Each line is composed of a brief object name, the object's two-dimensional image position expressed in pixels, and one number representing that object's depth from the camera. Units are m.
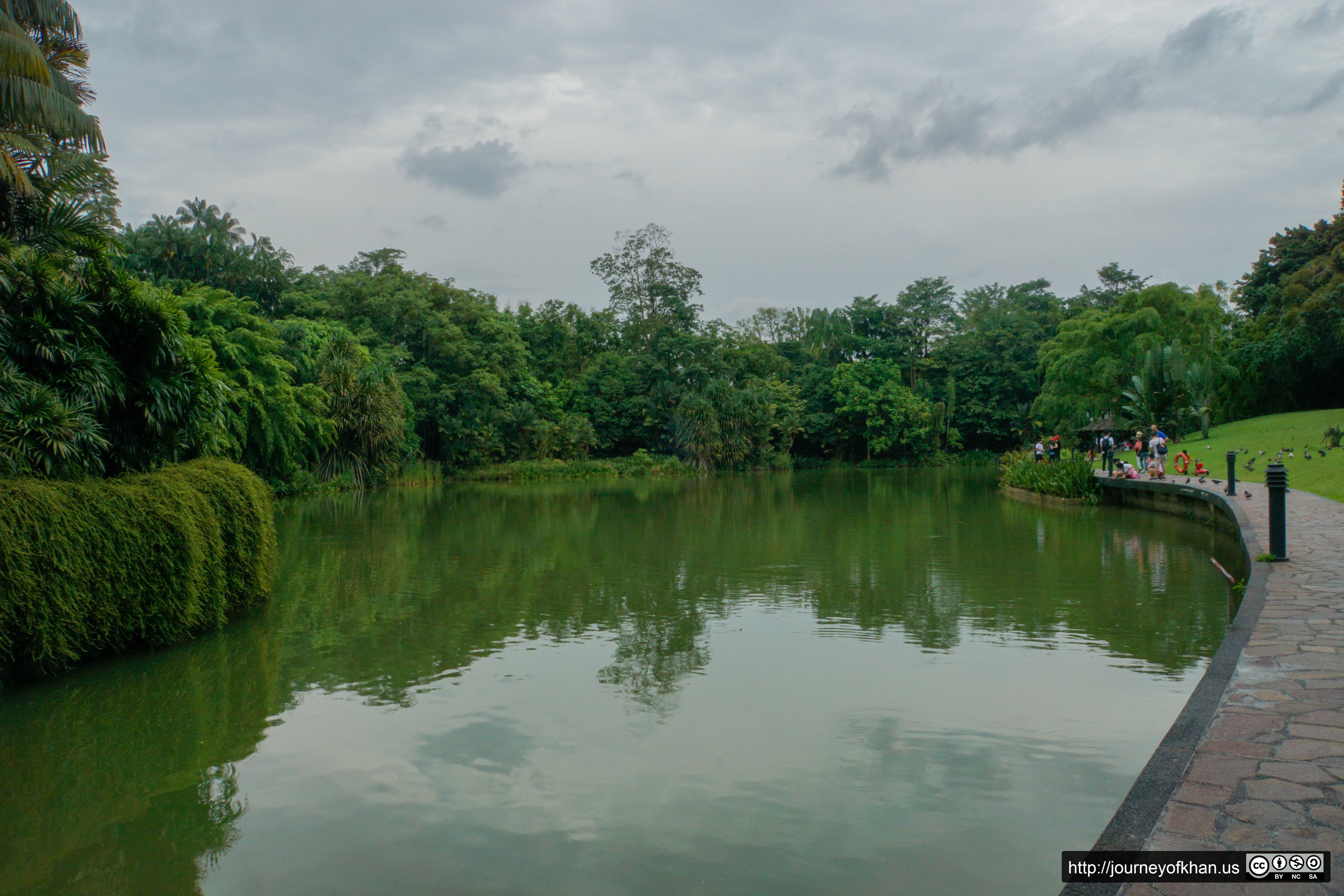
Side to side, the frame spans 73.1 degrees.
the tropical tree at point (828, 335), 55.69
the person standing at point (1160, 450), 20.91
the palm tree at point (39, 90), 7.98
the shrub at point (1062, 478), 20.92
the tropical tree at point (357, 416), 30.50
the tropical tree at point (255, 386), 23.66
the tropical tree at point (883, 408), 51.25
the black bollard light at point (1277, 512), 8.48
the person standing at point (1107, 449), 22.86
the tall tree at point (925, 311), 56.47
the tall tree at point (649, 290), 49.19
